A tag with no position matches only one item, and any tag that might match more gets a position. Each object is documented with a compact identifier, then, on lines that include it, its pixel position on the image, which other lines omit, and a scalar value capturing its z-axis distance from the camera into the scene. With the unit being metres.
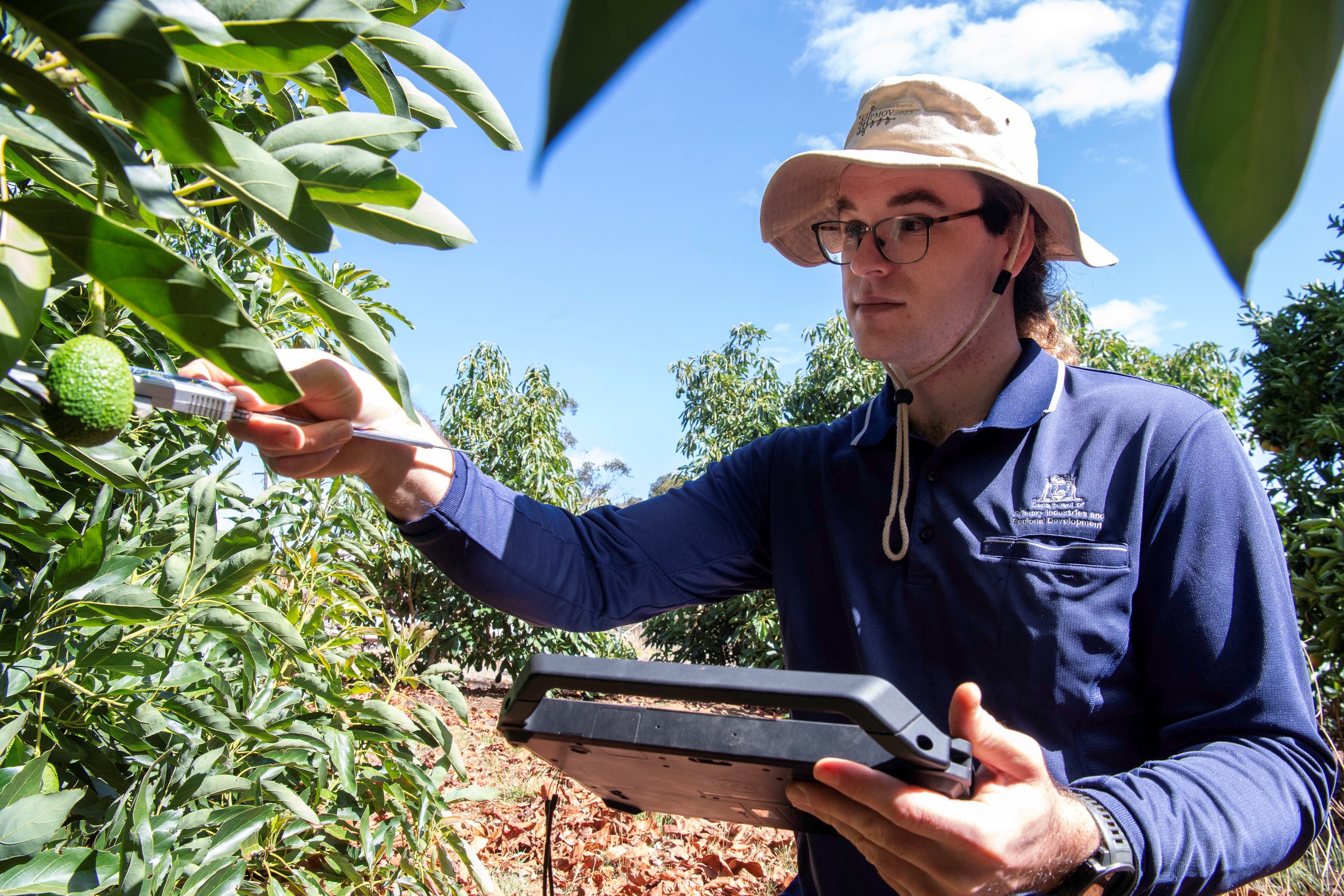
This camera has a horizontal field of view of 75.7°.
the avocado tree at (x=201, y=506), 0.46
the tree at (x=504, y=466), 7.01
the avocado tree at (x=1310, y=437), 4.19
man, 0.98
